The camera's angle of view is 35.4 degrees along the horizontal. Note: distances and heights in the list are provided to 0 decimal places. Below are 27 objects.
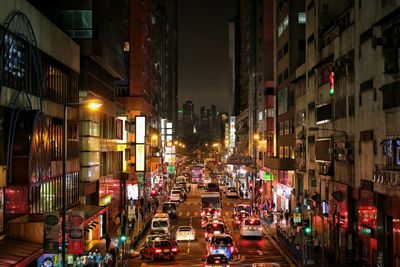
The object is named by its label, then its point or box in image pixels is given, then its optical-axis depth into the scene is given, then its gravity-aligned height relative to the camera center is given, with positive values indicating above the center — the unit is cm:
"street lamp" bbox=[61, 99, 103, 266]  2510 -37
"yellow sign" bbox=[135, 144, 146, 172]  7269 -111
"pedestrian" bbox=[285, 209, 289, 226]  5956 -665
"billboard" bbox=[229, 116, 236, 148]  16388 +444
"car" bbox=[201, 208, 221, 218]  6128 -634
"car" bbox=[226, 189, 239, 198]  9672 -710
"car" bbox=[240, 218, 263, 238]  4831 -616
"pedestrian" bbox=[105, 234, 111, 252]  4064 -614
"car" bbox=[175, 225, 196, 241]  4678 -646
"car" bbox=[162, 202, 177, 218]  6538 -635
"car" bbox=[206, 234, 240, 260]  3759 -593
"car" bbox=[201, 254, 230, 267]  3166 -573
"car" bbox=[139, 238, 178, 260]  3825 -620
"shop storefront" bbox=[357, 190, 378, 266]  3307 -442
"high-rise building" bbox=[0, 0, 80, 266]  2722 +104
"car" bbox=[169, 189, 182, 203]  8269 -638
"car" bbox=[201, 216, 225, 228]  4916 -644
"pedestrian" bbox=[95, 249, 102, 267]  3291 -585
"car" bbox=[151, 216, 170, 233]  4938 -594
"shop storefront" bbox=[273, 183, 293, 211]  6762 -559
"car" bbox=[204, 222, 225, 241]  4683 -601
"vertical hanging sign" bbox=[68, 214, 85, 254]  2912 -419
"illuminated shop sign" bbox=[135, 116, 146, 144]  7400 +243
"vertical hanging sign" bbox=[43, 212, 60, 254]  2519 -337
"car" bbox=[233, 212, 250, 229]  5584 -640
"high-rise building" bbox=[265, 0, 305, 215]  6512 +714
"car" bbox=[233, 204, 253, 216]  5903 -584
